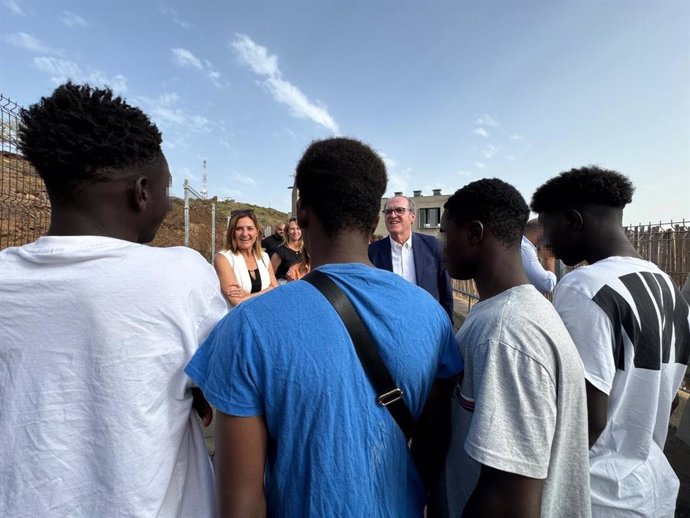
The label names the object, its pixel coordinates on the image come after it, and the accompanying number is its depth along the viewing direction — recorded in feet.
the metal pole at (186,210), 22.26
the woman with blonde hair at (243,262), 13.62
